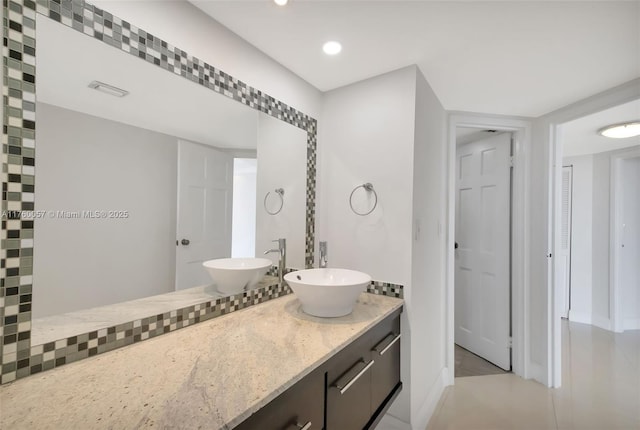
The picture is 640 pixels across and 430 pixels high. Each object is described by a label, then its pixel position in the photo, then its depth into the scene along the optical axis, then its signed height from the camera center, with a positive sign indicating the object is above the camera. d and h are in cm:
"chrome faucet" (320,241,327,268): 187 -23
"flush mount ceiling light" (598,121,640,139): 247 +83
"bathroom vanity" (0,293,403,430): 69 -47
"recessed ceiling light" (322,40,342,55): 150 +91
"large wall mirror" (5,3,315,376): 90 +13
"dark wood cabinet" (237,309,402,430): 86 -64
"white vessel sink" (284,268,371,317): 131 -36
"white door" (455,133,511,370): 261 -27
